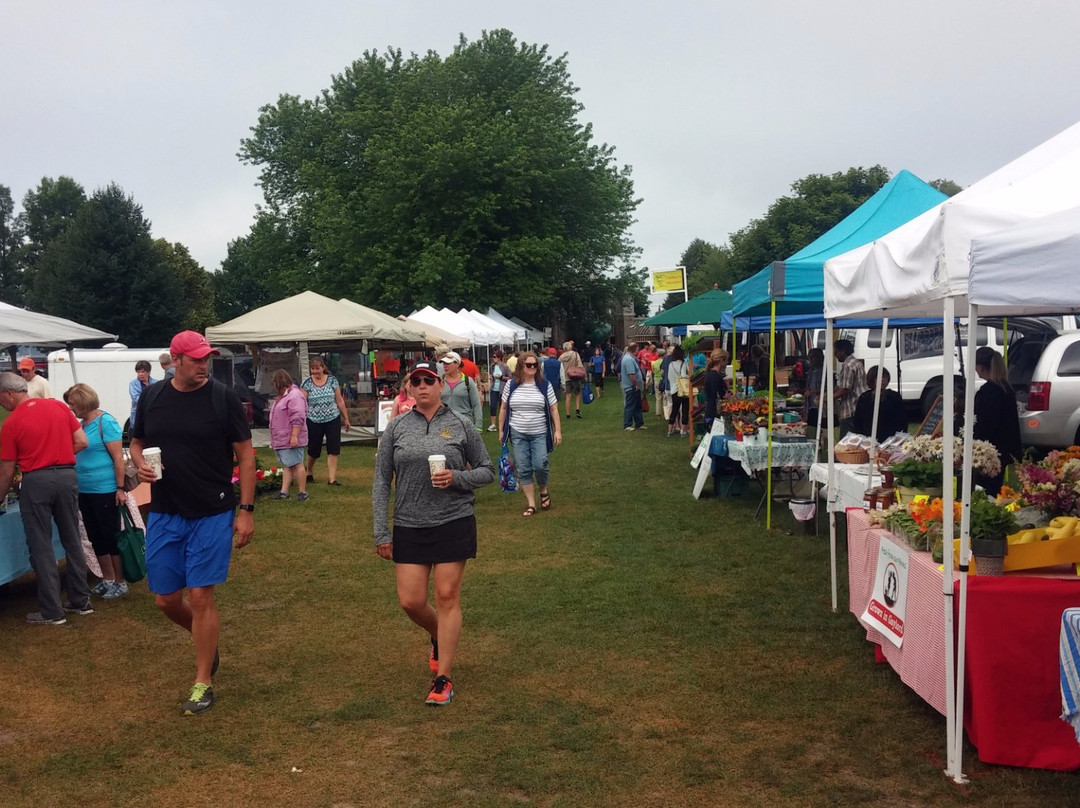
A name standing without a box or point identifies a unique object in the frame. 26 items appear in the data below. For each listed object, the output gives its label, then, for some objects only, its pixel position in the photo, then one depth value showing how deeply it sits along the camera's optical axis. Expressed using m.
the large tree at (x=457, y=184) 37.12
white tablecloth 7.22
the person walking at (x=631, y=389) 19.88
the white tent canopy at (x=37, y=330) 8.30
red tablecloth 4.17
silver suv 12.96
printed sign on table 5.13
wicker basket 8.12
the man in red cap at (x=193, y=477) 4.92
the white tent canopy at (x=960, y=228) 3.94
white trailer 20.42
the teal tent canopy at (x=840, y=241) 7.77
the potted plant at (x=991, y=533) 4.26
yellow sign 43.53
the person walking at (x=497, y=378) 22.06
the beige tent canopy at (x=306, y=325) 17.08
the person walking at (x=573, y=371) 24.88
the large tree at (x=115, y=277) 47.09
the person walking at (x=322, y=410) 12.74
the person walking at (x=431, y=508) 5.07
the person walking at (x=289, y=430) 11.84
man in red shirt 6.61
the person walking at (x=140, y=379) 13.94
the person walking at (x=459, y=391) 11.16
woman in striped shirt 10.40
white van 17.80
